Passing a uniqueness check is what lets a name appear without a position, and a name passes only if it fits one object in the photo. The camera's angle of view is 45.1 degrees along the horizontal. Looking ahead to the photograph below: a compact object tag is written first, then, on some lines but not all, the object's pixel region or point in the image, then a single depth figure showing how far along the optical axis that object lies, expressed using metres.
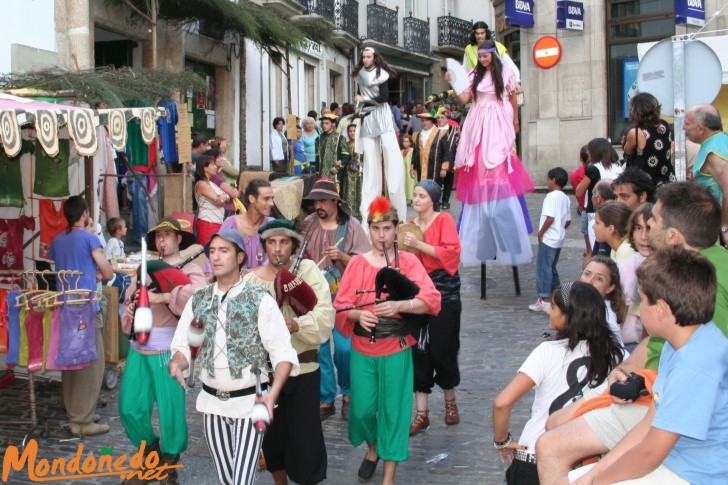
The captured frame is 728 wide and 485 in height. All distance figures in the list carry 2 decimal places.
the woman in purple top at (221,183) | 11.09
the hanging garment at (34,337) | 6.54
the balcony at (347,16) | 28.91
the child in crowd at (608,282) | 4.96
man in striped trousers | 4.45
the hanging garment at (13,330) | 6.57
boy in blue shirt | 2.94
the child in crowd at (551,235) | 9.90
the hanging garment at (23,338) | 6.55
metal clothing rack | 6.57
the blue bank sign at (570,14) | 21.39
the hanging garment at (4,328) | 6.75
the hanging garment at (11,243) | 8.30
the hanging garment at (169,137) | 12.64
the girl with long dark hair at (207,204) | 10.39
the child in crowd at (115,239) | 10.01
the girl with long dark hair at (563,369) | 4.05
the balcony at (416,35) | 35.78
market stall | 6.54
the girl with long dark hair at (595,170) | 9.85
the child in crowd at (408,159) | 19.44
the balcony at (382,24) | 32.47
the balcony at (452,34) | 38.62
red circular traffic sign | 21.90
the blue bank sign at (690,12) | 19.59
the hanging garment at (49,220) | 8.61
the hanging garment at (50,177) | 8.58
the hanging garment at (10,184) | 8.38
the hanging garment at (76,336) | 6.47
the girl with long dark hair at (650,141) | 8.27
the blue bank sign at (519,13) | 21.50
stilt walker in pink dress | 10.40
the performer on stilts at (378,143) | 11.69
